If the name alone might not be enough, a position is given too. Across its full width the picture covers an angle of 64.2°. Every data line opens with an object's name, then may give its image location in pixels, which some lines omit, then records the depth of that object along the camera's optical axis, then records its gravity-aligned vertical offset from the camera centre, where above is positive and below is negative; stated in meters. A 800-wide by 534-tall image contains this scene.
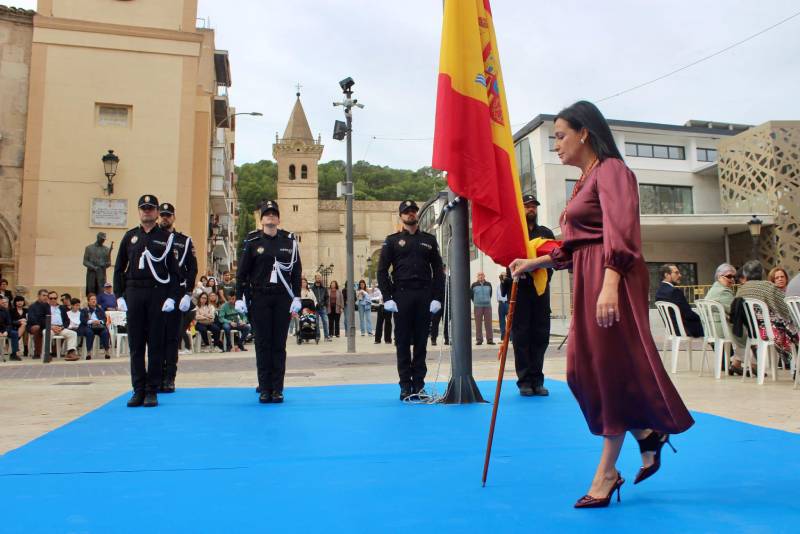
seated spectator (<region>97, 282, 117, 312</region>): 14.51 +0.68
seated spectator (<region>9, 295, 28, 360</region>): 13.67 +0.30
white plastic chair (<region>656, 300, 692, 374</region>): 8.94 -0.01
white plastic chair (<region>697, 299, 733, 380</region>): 8.26 -0.05
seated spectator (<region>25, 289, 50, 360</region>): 13.34 +0.29
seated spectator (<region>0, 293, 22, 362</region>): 13.11 +0.02
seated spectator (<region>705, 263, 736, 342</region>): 8.72 +0.52
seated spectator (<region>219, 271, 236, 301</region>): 16.42 +1.19
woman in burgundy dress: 2.75 +0.01
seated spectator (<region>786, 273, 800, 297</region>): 7.52 +0.42
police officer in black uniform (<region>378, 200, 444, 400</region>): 6.40 +0.38
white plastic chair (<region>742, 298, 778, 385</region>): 7.47 -0.15
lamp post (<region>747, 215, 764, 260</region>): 22.81 +3.51
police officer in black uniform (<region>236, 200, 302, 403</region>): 6.56 +0.43
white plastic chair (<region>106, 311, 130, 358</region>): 14.05 +0.20
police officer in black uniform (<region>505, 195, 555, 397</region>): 6.53 -0.11
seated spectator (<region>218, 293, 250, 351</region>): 15.28 +0.19
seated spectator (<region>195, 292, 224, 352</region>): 14.99 +0.26
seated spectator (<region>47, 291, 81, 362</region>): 12.97 +0.09
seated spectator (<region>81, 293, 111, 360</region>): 13.52 +0.13
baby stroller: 17.64 +0.11
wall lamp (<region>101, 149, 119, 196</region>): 19.86 +5.16
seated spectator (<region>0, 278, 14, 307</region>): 13.62 +0.88
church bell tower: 95.81 +22.24
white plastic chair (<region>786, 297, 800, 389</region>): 6.71 +0.15
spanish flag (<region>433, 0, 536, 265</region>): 5.55 +1.70
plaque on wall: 20.56 +3.77
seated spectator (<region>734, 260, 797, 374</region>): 7.57 +0.15
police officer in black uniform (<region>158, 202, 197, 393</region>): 6.94 +0.49
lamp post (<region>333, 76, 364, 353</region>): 14.91 +4.24
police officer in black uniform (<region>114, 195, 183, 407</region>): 6.34 +0.42
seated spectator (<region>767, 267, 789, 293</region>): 8.93 +0.63
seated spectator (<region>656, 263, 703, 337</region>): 8.95 +0.38
